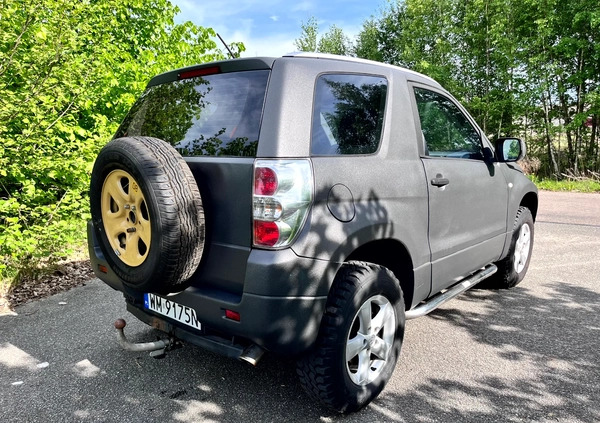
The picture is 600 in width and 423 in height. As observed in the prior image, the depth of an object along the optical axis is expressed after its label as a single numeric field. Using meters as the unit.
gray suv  1.98
